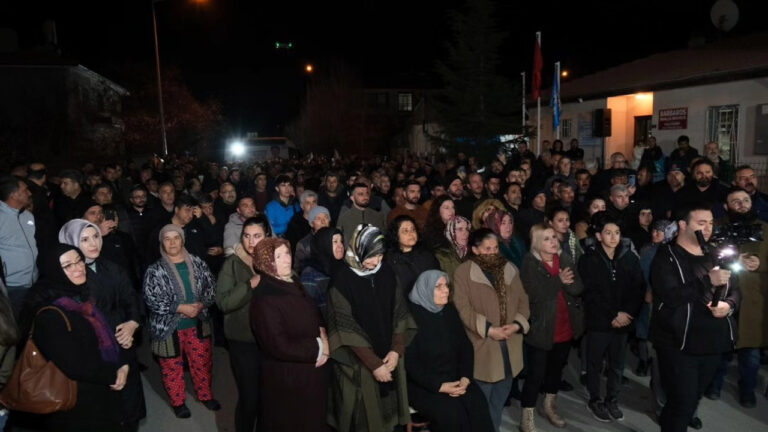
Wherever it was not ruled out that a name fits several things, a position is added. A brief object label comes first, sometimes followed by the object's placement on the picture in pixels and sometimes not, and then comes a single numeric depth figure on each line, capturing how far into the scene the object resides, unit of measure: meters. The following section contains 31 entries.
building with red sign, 14.99
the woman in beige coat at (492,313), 4.64
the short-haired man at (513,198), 7.69
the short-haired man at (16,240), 6.01
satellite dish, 20.67
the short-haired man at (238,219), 6.83
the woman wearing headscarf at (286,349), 3.94
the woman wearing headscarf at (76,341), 3.76
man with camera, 4.32
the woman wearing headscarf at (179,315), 5.41
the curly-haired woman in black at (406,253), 4.82
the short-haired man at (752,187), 6.92
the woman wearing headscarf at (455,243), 5.27
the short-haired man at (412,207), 7.52
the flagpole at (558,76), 17.77
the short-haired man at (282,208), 8.42
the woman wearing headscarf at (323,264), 5.14
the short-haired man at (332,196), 9.12
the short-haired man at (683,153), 10.73
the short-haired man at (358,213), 7.59
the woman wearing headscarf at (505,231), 5.80
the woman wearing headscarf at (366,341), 4.05
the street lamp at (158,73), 19.68
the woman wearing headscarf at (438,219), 5.74
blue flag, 17.75
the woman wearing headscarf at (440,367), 4.18
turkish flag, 19.03
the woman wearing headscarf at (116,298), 4.69
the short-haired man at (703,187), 7.79
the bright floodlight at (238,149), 38.25
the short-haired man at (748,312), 5.61
